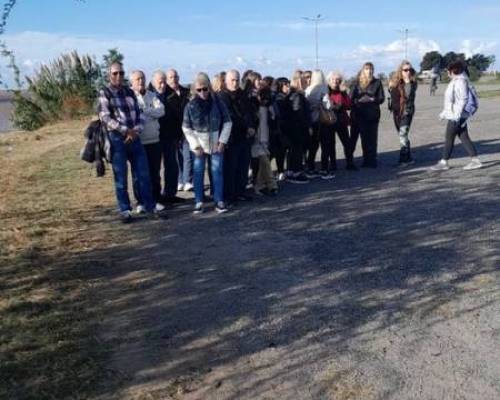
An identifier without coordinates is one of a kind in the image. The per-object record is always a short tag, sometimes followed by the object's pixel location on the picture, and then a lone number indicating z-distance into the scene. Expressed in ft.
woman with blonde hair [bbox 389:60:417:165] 35.78
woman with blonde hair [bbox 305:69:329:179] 33.86
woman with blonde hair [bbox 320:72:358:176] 34.76
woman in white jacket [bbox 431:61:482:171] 34.40
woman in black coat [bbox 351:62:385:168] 35.50
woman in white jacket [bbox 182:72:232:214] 26.63
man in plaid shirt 25.34
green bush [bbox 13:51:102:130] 86.02
